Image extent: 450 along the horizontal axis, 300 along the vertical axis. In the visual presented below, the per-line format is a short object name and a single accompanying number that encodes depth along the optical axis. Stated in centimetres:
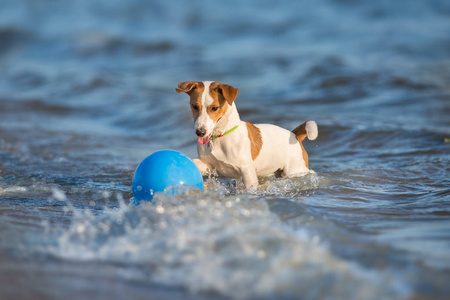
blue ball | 931
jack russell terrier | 970
